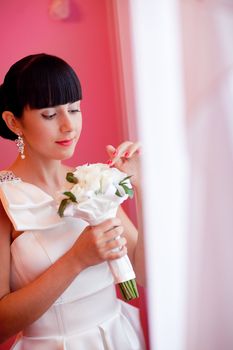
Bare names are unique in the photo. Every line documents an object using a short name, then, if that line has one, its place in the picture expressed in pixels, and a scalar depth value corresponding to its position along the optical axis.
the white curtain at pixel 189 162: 0.76
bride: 0.99
